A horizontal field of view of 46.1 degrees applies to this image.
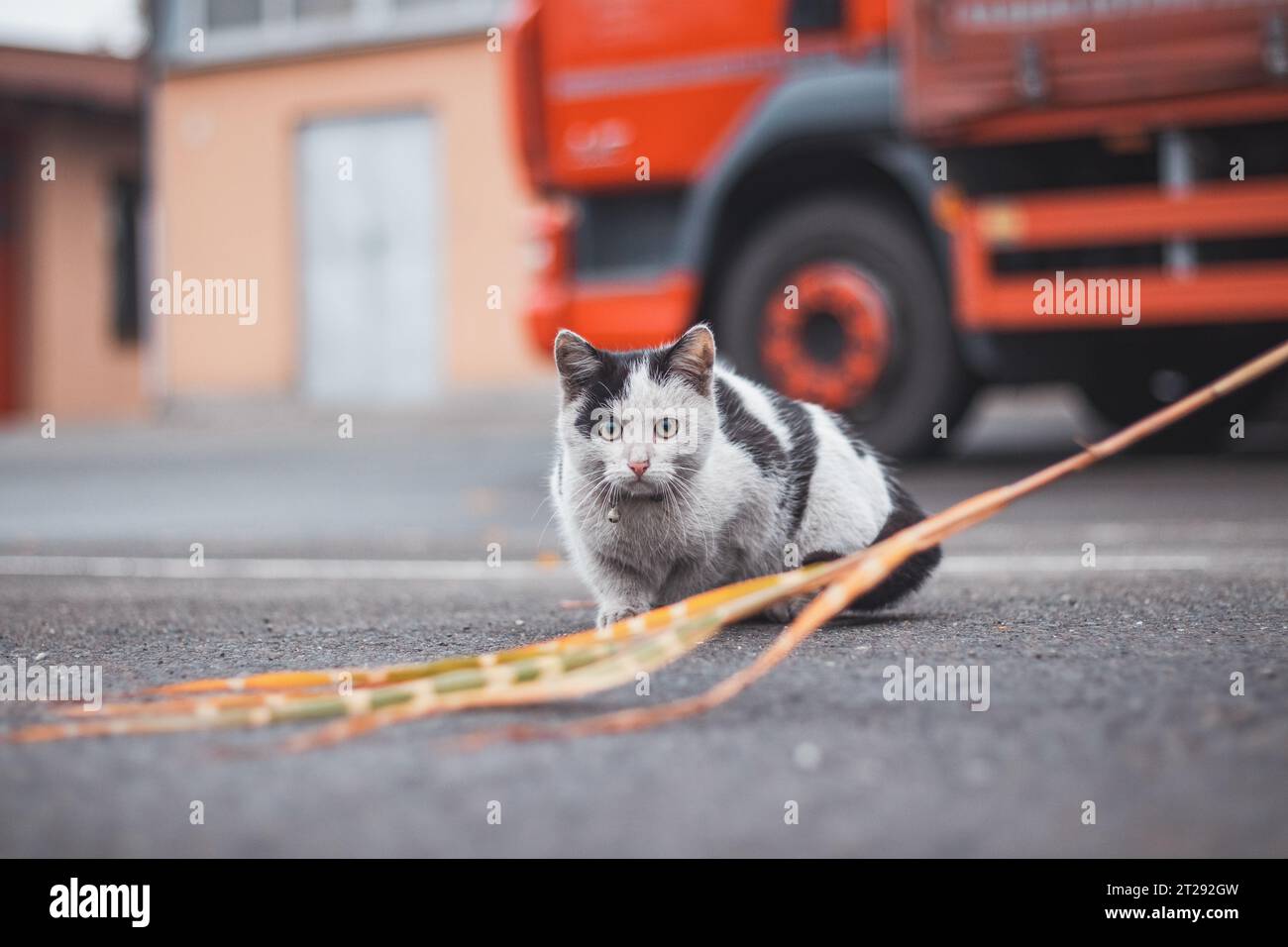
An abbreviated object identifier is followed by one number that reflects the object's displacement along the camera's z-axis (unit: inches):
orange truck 272.4
